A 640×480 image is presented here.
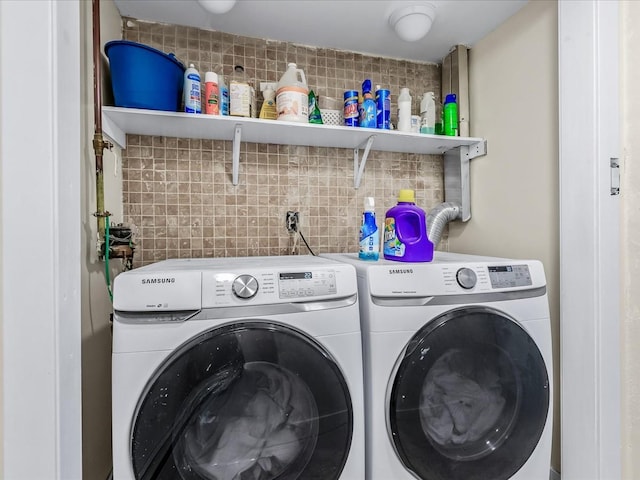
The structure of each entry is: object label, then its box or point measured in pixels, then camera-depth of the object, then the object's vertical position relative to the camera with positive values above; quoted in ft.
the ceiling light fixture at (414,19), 5.23 +3.34
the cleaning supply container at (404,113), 5.94 +2.13
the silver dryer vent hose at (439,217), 6.13 +0.33
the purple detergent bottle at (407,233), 4.22 +0.03
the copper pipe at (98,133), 4.14 +1.30
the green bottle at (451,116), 6.05 +2.09
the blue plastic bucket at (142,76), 4.31 +2.14
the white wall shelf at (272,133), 4.82 +1.68
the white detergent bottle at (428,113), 6.14 +2.21
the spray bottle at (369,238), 4.56 -0.03
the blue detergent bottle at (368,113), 5.58 +2.00
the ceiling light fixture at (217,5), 4.57 +3.13
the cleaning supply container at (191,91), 4.79 +2.06
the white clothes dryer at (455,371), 3.58 -1.49
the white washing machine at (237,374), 3.03 -1.27
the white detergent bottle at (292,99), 5.16 +2.09
